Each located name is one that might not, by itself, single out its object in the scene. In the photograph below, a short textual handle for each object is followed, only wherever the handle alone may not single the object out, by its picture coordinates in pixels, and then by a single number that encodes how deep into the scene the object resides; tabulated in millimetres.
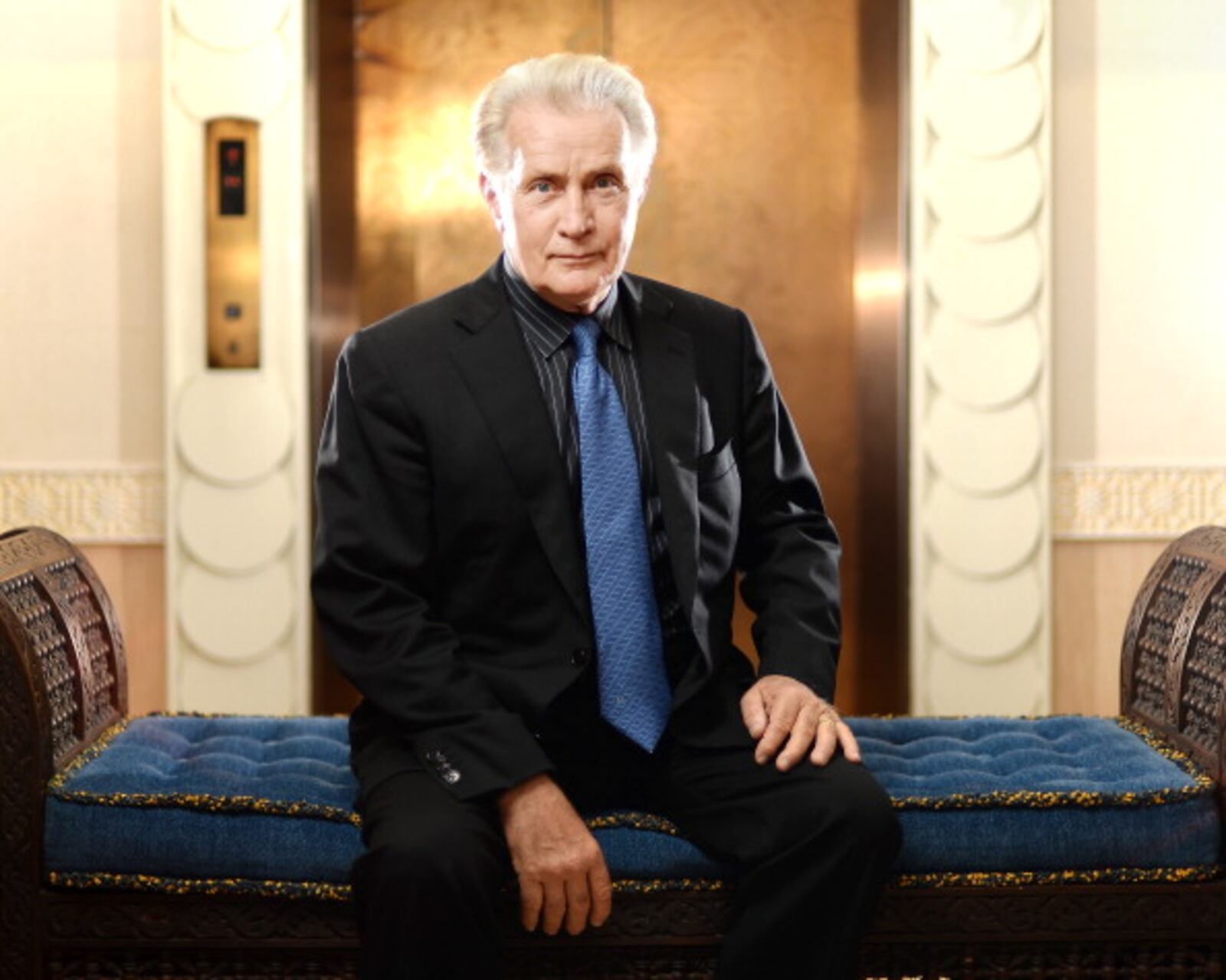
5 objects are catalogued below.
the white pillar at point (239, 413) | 4078
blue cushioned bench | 2182
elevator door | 4406
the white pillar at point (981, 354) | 4113
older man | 2076
